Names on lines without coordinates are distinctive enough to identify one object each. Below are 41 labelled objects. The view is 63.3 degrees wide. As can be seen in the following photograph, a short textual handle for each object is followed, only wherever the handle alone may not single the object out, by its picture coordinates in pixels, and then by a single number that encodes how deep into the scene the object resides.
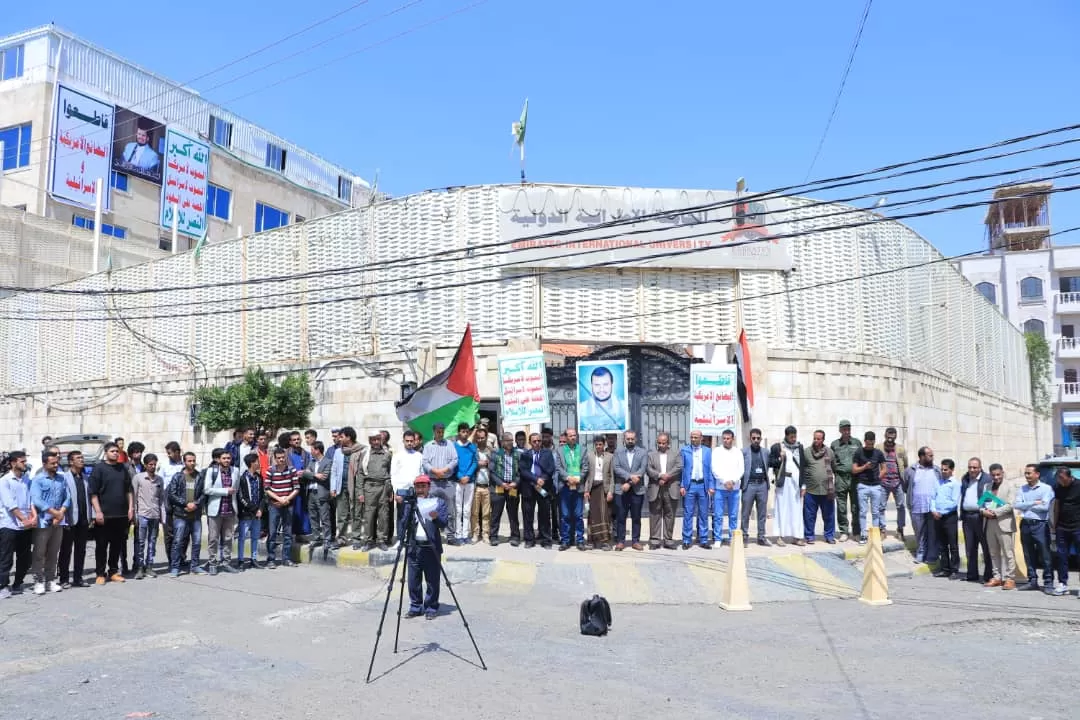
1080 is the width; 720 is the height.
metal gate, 16.16
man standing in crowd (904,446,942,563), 12.66
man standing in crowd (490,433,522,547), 13.13
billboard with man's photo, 40.38
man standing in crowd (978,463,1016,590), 11.52
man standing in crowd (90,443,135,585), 11.38
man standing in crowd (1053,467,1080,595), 10.92
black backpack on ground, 8.67
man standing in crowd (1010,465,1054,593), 11.16
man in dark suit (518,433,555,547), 12.88
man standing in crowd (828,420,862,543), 13.37
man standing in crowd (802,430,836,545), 13.16
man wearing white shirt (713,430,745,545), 12.96
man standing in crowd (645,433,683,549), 12.90
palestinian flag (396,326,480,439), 15.59
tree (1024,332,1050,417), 45.72
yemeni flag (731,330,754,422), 16.31
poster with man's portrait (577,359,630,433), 15.62
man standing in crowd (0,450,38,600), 10.39
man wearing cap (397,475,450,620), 8.94
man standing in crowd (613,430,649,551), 12.81
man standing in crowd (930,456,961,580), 12.36
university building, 16.77
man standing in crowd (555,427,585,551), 12.78
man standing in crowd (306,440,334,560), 13.27
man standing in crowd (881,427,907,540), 13.37
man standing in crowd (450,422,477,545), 13.12
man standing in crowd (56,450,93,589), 11.04
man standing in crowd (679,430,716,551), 12.91
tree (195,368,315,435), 18.33
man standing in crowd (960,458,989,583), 11.84
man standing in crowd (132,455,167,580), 11.60
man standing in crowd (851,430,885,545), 13.12
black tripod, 8.15
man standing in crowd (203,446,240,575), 11.95
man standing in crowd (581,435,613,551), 12.83
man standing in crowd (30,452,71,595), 10.59
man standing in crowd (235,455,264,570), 12.18
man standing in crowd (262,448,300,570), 12.57
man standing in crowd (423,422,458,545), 12.61
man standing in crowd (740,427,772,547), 13.12
